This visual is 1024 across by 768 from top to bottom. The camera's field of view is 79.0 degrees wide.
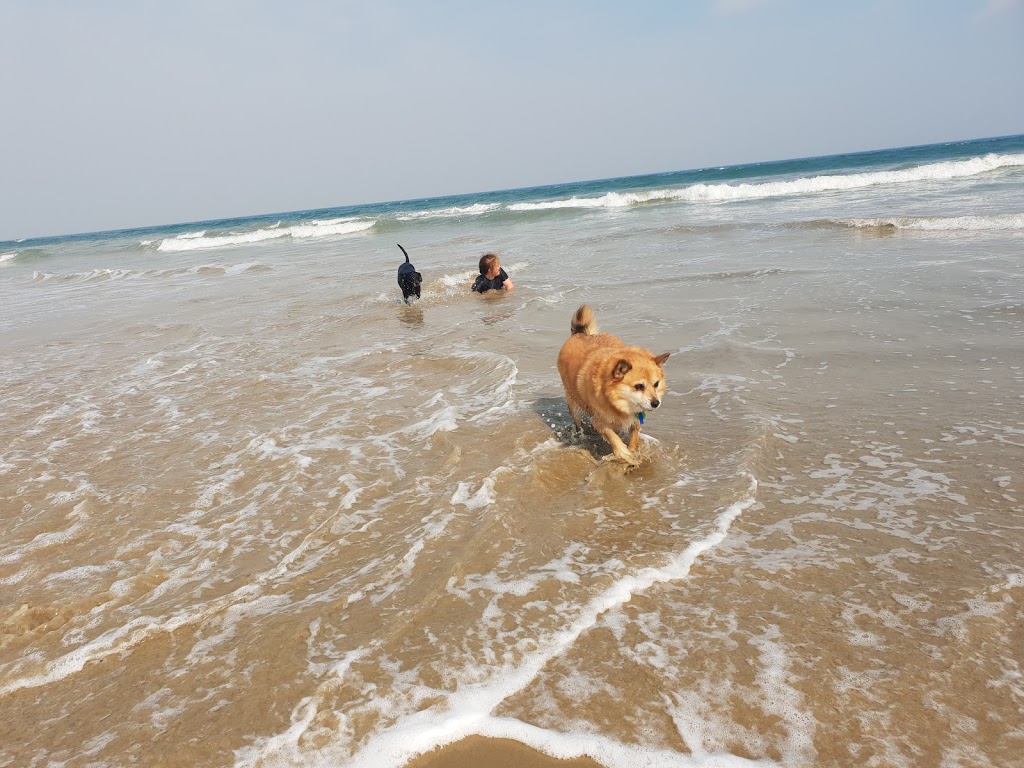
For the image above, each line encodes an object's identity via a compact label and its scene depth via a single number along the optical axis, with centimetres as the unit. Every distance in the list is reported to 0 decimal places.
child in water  1138
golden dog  419
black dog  1104
